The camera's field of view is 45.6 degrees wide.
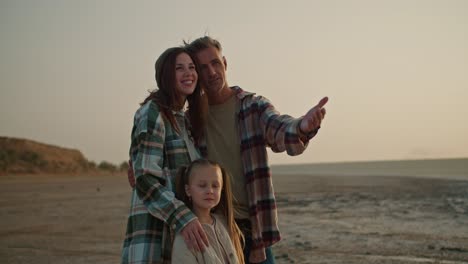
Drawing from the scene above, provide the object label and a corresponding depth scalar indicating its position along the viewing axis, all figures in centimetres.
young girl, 316
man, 361
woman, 301
